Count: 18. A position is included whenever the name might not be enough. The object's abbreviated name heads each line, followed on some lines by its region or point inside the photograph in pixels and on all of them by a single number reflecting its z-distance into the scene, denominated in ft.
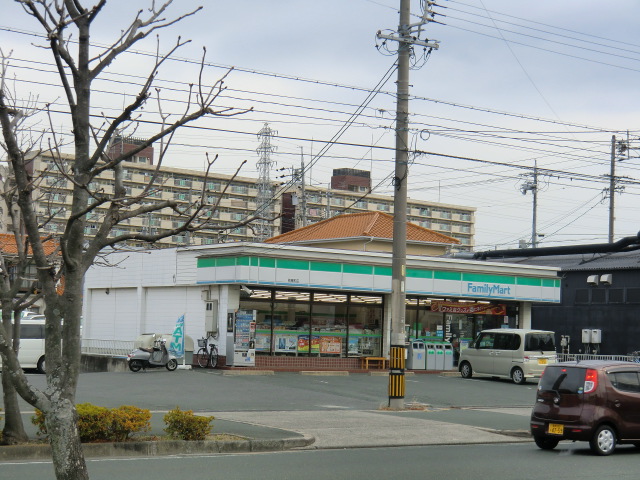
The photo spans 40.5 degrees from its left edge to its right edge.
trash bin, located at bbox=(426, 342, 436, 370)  118.21
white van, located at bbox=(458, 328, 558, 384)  106.52
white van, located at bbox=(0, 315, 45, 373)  103.76
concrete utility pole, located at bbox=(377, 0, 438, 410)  72.69
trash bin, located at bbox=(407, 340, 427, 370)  116.88
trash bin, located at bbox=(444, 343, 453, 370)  119.85
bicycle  106.73
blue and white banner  105.09
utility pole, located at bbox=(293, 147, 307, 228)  211.41
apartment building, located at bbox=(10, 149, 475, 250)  276.62
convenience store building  107.24
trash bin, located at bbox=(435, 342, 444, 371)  119.14
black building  138.82
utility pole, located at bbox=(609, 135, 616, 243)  186.19
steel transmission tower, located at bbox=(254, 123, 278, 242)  243.81
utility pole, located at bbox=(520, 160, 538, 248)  228.84
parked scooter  99.86
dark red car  48.91
